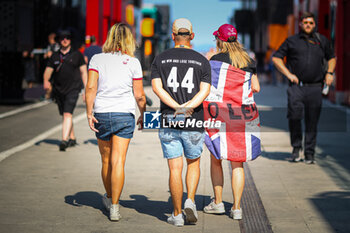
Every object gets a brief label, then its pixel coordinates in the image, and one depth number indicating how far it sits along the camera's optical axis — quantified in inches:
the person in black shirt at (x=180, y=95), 421.1
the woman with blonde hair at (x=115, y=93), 442.3
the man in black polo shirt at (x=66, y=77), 757.3
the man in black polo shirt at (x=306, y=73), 673.0
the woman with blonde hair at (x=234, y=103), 443.2
